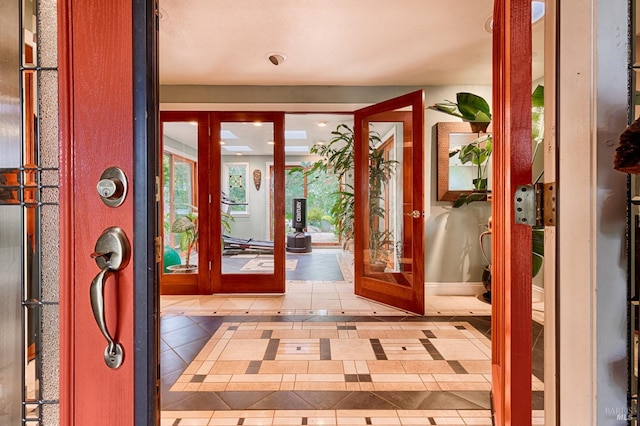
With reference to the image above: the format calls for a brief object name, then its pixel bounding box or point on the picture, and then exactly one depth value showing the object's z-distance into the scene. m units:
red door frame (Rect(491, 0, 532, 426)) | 0.74
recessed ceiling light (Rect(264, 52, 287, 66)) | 2.94
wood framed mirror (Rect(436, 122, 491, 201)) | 3.63
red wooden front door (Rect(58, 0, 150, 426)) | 0.67
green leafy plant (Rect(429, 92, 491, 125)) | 3.04
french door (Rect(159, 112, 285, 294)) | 3.79
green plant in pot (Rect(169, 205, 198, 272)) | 3.90
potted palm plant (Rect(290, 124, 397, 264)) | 3.54
